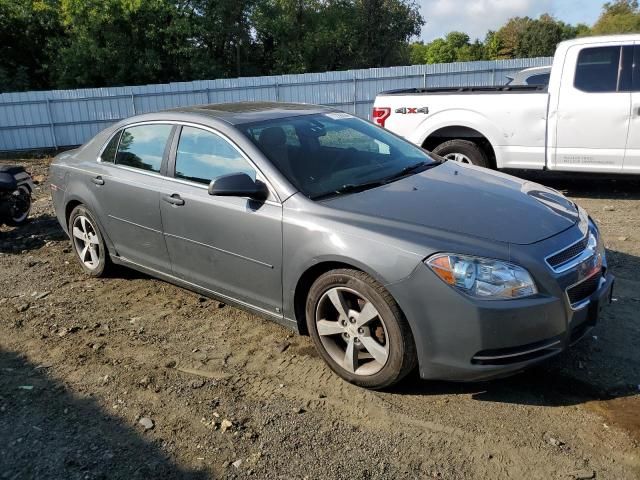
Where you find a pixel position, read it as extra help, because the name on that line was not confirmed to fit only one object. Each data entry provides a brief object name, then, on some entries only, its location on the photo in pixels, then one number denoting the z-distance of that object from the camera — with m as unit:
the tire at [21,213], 6.99
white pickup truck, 6.87
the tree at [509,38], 64.12
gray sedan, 2.96
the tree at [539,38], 60.22
